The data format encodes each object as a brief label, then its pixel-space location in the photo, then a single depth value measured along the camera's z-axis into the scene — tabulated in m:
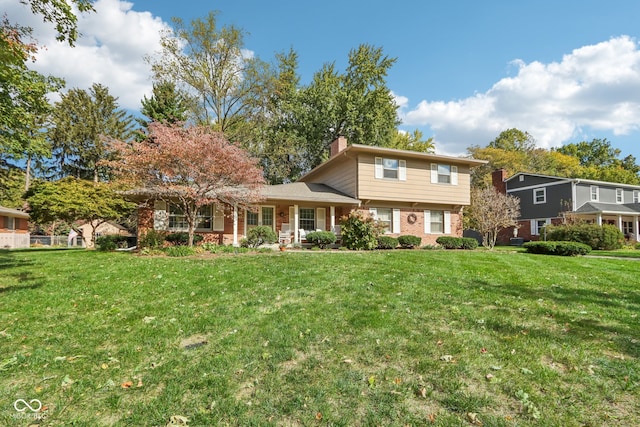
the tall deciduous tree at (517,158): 37.09
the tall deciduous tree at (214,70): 23.78
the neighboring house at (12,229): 25.20
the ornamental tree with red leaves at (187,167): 11.93
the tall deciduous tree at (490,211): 18.33
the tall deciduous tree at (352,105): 28.03
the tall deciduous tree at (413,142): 32.53
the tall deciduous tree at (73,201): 15.37
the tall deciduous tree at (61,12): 6.45
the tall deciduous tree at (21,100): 8.64
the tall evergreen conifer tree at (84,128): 34.25
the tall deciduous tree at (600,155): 47.13
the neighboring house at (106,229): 33.26
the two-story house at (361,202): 16.22
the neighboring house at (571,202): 24.83
